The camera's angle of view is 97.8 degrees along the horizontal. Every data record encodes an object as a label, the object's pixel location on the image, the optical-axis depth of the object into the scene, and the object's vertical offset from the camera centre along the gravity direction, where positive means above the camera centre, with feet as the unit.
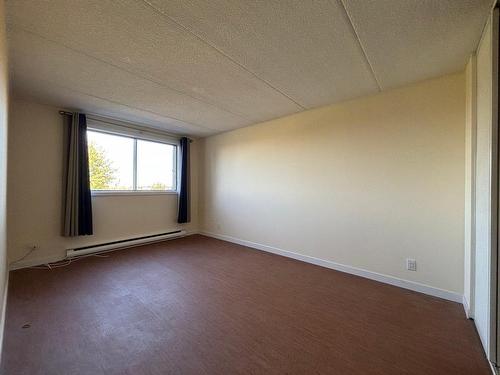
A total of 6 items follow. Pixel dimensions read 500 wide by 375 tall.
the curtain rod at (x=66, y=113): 10.49 +3.50
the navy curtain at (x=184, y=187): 15.29 -0.02
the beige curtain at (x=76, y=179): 10.57 +0.31
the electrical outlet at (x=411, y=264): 7.84 -2.72
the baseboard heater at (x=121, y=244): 11.01 -3.32
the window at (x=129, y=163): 11.90 +1.40
